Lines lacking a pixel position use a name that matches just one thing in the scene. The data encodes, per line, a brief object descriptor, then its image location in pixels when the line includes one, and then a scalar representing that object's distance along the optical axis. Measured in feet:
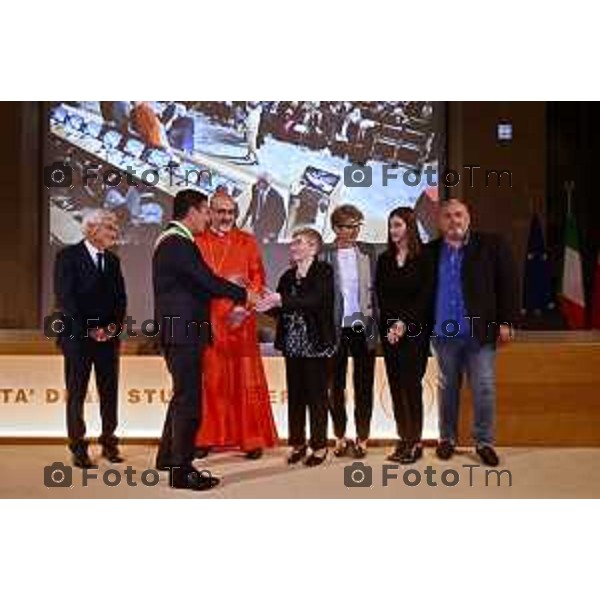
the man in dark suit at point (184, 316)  12.89
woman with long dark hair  13.14
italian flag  13.69
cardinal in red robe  13.08
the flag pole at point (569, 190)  13.77
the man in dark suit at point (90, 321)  13.14
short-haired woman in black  13.15
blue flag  13.37
